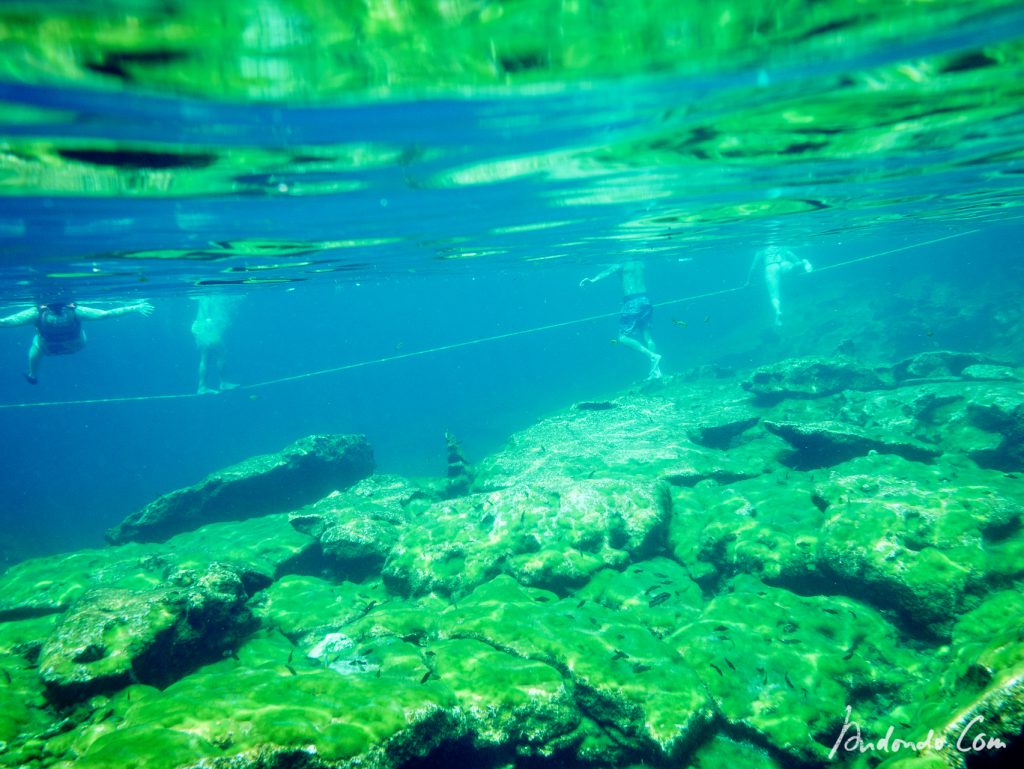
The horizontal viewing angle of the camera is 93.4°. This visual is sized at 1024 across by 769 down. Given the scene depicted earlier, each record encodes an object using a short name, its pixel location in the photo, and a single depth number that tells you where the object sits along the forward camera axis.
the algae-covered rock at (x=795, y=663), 6.38
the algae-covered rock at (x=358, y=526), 12.06
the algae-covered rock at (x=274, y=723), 4.25
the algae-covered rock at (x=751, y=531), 9.38
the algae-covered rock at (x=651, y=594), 8.60
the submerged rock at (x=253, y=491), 17.89
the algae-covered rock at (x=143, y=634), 6.09
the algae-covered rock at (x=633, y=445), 15.41
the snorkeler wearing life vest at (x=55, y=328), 16.81
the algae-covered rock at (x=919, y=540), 7.66
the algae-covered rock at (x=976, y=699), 3.84
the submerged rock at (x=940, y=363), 21.67
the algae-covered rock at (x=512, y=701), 6.00
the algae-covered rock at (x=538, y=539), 10.20
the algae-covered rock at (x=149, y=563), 10.69
